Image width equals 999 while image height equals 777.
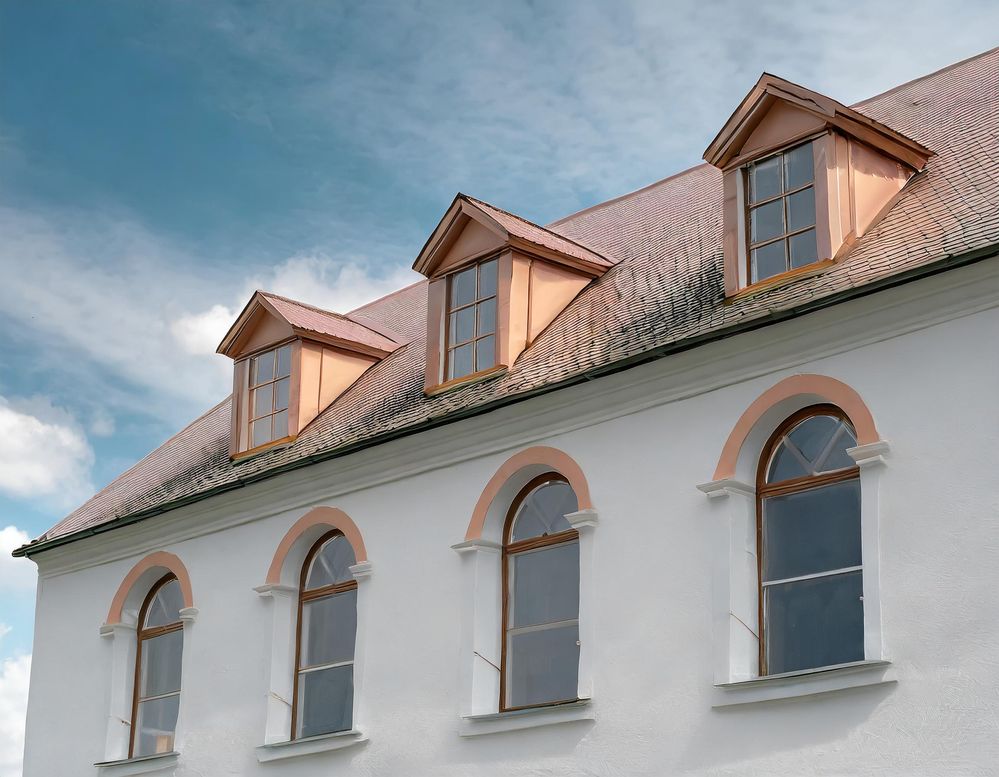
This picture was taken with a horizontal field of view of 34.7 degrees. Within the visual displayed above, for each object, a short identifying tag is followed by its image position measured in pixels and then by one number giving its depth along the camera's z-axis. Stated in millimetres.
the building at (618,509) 12344
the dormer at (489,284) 16812
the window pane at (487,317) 17047
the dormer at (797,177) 14219
